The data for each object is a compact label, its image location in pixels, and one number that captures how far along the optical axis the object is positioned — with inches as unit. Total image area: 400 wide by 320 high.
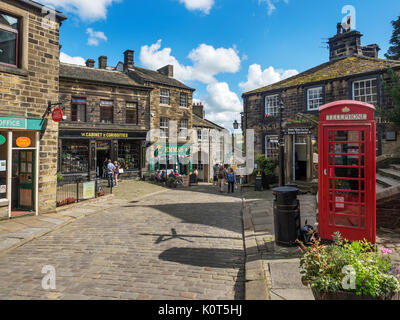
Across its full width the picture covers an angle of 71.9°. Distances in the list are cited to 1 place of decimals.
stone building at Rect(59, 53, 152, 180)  842.2
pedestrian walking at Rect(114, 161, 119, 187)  784.6
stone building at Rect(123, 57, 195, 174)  1022.4
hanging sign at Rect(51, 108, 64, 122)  399.9
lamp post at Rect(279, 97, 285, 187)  315.9
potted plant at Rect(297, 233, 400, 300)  120.6
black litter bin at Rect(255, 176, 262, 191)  651.5
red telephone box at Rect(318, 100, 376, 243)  211.9
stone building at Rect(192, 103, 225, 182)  1230.9
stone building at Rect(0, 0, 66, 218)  359.6
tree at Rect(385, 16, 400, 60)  1003.8
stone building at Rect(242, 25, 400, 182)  593.3
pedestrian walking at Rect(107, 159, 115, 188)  701.0
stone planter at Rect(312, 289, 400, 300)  120.0
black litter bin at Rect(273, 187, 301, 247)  233.9
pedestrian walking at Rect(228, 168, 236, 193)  657.6
